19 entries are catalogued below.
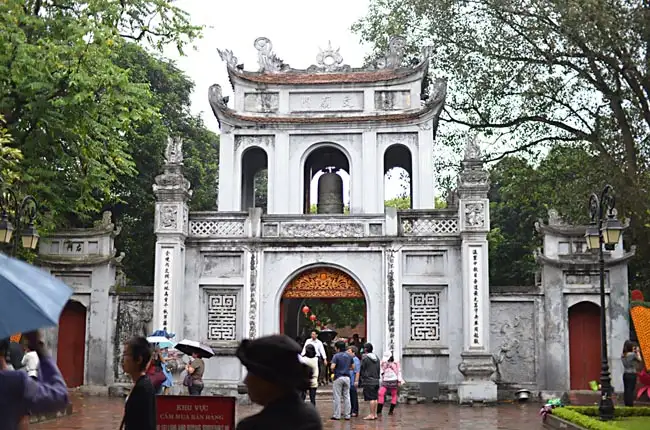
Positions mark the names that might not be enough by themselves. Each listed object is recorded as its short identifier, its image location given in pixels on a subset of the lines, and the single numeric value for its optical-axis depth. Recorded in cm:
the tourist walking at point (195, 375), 1462
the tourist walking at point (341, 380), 1611
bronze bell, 2322
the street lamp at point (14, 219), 1457
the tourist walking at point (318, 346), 1738
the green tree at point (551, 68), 2145
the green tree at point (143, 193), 3039
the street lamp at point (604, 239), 1491
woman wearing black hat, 376
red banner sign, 865
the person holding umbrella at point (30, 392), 459
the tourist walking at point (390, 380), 1748
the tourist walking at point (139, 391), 593
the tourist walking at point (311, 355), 1510
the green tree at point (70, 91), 1758
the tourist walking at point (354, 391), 1702
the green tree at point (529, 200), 2394
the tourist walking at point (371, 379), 1648
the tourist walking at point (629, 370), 1812
